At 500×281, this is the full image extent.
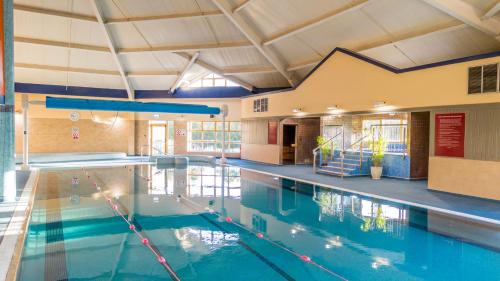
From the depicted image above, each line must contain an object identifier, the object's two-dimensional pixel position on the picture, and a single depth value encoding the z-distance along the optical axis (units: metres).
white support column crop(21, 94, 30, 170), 12.65
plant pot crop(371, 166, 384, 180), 11.42
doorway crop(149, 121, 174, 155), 21.41
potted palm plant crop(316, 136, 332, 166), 13.66
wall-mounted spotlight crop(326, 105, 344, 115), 12.13
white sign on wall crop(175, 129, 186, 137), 21.09
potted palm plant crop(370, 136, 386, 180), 11.44
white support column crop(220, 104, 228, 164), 16.98
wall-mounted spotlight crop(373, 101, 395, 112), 10.45
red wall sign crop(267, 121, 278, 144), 16.05
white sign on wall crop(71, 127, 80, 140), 19.73
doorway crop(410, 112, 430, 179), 11.18
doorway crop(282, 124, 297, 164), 17.53
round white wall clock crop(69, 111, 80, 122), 18.47
